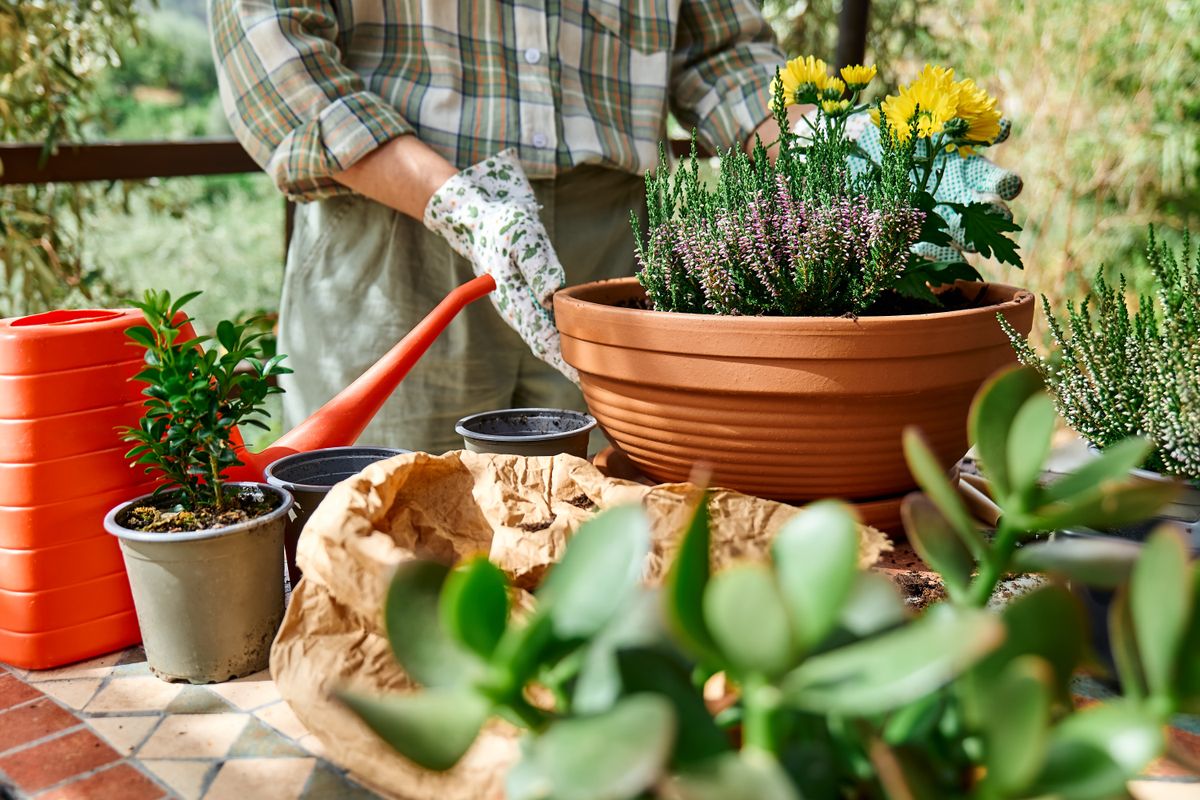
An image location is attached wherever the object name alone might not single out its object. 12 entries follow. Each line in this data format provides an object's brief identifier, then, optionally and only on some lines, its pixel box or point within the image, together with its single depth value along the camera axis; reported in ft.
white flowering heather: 2.26
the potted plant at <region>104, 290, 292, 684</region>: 2.24
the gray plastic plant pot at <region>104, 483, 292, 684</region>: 2.22
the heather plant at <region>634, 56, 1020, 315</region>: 2.73
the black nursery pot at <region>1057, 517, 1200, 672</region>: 2.12
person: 4.07
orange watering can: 2.33
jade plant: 0.97
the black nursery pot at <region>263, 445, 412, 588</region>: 2.59
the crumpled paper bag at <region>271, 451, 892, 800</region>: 1.82
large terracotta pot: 2.64
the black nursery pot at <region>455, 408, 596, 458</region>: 3.01
